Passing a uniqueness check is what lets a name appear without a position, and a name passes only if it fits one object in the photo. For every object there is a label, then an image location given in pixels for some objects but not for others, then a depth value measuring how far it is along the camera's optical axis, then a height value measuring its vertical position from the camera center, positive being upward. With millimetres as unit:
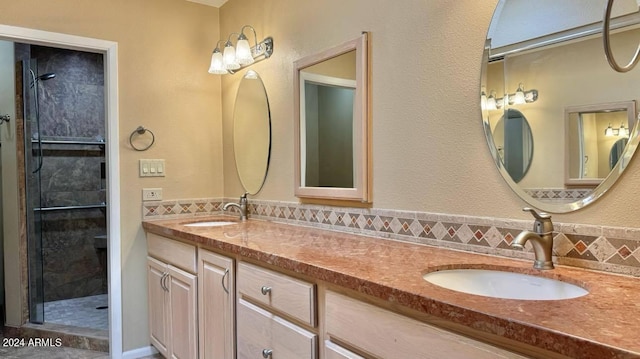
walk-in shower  3953 -18
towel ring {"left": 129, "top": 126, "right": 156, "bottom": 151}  2738 +266
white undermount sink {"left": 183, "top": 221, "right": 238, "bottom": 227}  2578 -318
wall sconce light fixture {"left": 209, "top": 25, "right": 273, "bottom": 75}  2568 +737
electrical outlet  2779 -131
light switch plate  2773 +42
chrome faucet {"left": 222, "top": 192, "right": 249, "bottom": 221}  2729 -221
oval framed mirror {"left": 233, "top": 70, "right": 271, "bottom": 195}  2633 +264
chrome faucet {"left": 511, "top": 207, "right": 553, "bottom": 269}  1193 -201
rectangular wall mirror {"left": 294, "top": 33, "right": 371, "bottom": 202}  1886 +237
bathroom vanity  782 -319
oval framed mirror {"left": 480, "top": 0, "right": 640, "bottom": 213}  1133 +233
